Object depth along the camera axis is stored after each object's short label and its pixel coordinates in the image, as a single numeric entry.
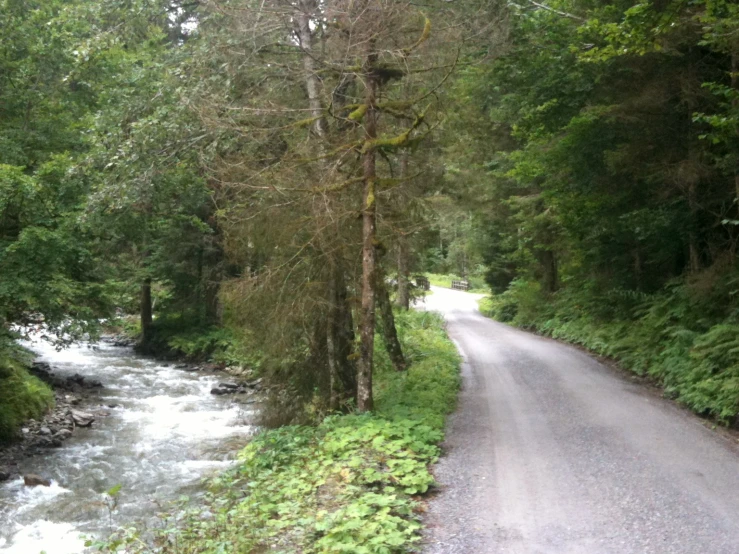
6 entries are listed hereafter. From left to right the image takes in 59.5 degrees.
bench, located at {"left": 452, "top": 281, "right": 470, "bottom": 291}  54.34
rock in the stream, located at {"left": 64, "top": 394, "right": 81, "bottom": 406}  16.64
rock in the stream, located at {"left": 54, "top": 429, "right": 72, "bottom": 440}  13.66
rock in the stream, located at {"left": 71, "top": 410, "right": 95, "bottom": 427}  14.81
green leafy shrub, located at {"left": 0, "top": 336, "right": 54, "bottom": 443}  13.40
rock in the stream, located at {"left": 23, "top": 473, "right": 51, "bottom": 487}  10.80
